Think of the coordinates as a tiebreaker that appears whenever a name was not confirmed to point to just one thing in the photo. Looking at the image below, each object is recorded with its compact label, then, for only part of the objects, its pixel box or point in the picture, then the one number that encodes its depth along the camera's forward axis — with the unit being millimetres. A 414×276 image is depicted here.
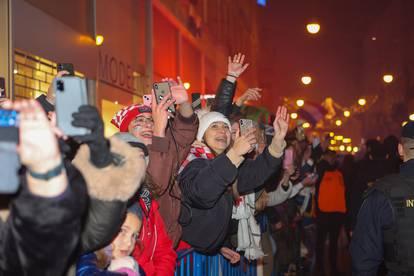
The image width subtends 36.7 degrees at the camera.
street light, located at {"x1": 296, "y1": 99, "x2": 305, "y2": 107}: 30538
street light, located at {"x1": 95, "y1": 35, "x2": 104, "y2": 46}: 11703
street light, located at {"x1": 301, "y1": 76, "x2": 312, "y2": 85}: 33281
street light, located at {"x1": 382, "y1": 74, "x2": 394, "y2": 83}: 35938
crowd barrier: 4453
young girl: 3025
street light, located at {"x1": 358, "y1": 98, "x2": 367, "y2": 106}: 48688
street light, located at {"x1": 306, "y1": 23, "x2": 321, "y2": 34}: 22812
